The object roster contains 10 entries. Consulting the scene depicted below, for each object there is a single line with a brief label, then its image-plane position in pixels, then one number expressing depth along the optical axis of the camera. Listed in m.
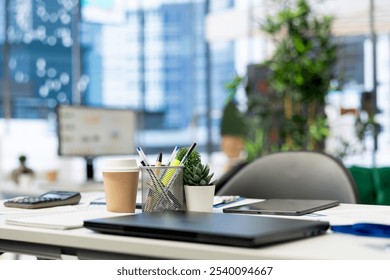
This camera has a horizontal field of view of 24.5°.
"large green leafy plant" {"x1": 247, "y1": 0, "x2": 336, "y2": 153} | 5.64
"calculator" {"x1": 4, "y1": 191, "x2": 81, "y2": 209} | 2.15
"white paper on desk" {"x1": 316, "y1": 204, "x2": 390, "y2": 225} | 1.86
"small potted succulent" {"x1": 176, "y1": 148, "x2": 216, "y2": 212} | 1.95
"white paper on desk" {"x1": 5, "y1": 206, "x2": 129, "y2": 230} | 1.76
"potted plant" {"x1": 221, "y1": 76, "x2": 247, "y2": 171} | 7.27
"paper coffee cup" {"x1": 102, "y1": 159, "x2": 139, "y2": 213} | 1.99
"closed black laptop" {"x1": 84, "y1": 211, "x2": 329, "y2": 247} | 1.53
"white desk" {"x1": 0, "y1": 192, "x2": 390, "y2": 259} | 1.49
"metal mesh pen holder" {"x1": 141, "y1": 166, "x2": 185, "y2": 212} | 1.93
